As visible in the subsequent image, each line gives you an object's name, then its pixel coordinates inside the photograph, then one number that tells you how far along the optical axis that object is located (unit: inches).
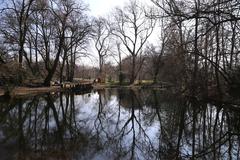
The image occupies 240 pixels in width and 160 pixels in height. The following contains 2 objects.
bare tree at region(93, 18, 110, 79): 1248.3
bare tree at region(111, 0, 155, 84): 1164.4
